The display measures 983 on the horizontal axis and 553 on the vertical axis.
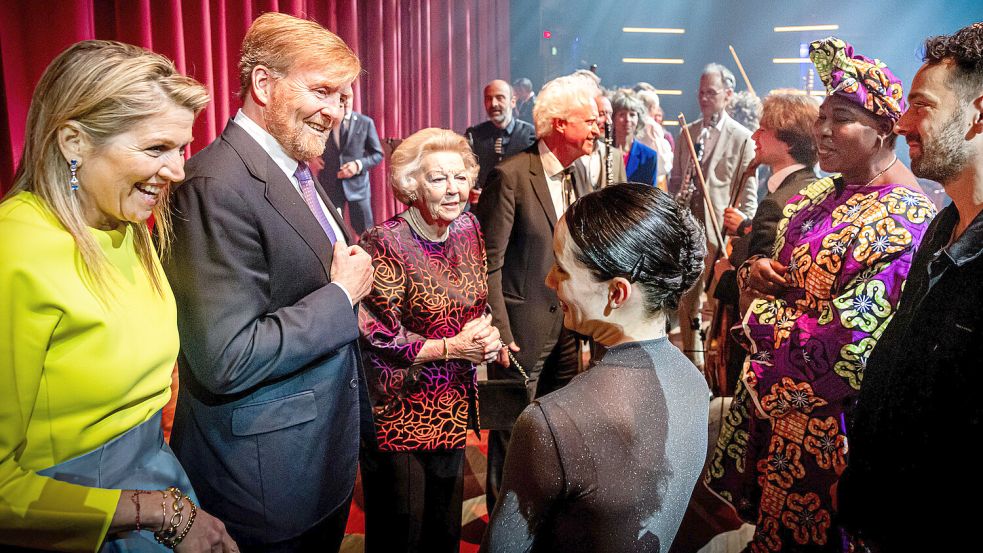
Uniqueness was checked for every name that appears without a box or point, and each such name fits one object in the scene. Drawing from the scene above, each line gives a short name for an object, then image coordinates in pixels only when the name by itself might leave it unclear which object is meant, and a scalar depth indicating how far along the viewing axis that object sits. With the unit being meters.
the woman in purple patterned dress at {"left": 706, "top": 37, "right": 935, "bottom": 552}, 1.81
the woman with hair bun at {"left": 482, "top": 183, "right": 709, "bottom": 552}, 1.02
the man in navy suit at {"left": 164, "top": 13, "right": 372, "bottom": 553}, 1.35
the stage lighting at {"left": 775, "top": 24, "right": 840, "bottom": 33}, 12.25
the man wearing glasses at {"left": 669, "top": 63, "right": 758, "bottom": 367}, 4.39
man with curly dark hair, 1.23
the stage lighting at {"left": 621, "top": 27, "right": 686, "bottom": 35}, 14.95
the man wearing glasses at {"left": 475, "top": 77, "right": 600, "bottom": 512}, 2.71
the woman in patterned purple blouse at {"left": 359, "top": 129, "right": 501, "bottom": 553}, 1.96
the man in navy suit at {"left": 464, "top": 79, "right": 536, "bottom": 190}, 5.59
